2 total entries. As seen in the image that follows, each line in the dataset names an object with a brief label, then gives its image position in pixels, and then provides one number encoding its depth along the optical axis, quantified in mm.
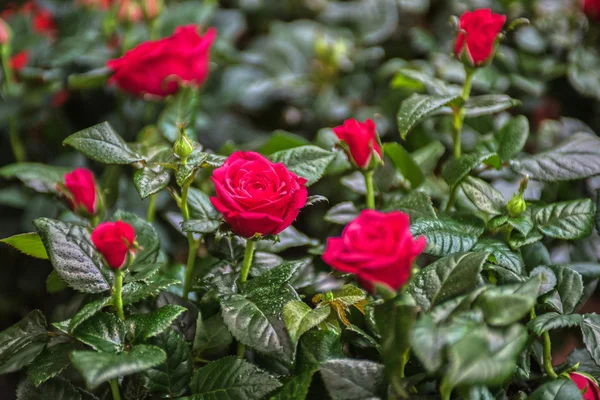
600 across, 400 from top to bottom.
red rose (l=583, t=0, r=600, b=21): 1849
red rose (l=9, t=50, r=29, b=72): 1811
